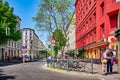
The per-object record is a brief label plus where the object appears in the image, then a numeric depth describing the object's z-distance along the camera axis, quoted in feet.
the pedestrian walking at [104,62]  20.39
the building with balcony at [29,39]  176.54
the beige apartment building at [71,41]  108.22
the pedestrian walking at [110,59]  21.02
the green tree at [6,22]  63.81
